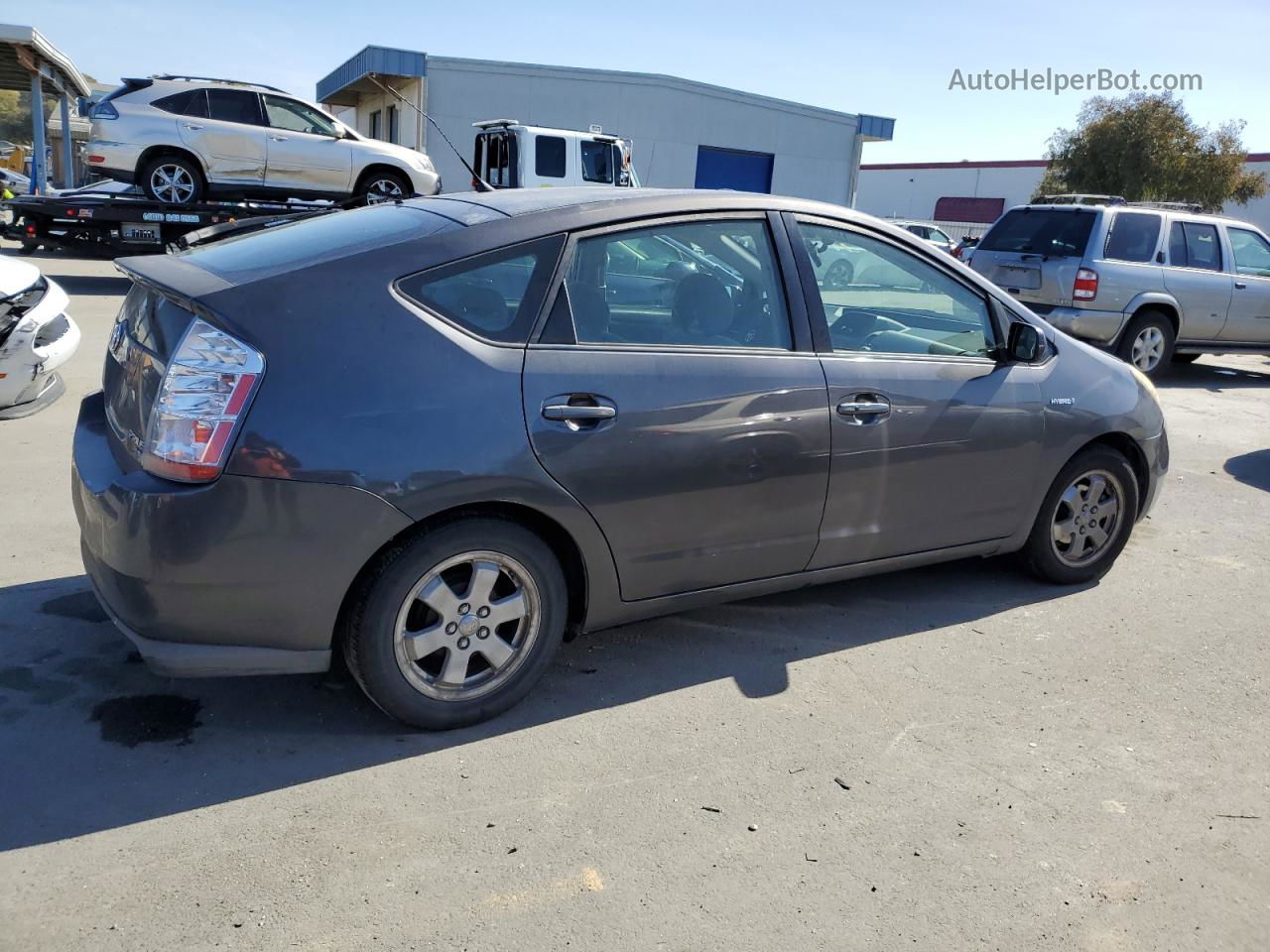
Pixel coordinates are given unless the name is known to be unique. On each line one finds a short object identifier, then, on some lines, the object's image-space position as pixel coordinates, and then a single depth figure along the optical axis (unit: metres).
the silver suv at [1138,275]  10.67
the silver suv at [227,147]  12.98
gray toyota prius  2.91
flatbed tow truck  12.83
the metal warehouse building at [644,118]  28.17
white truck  16.77
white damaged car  5.71
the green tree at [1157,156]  34.22
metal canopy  23.42
